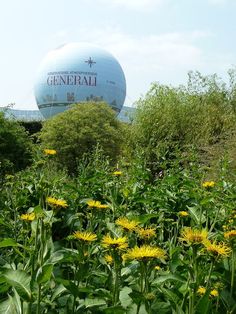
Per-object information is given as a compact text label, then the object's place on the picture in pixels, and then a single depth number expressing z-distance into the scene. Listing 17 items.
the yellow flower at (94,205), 2.57
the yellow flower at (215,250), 1.86
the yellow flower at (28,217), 2.38
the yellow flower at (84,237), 2.05
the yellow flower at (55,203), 2.31
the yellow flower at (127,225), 2.13
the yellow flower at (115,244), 1.93
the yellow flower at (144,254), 1.78
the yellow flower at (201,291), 2.06
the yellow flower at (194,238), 1.85
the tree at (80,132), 24.86
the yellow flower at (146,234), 2.08
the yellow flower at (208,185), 3.32
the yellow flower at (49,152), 3.08
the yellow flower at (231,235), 2.12
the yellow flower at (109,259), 2.06
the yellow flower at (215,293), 2.11
